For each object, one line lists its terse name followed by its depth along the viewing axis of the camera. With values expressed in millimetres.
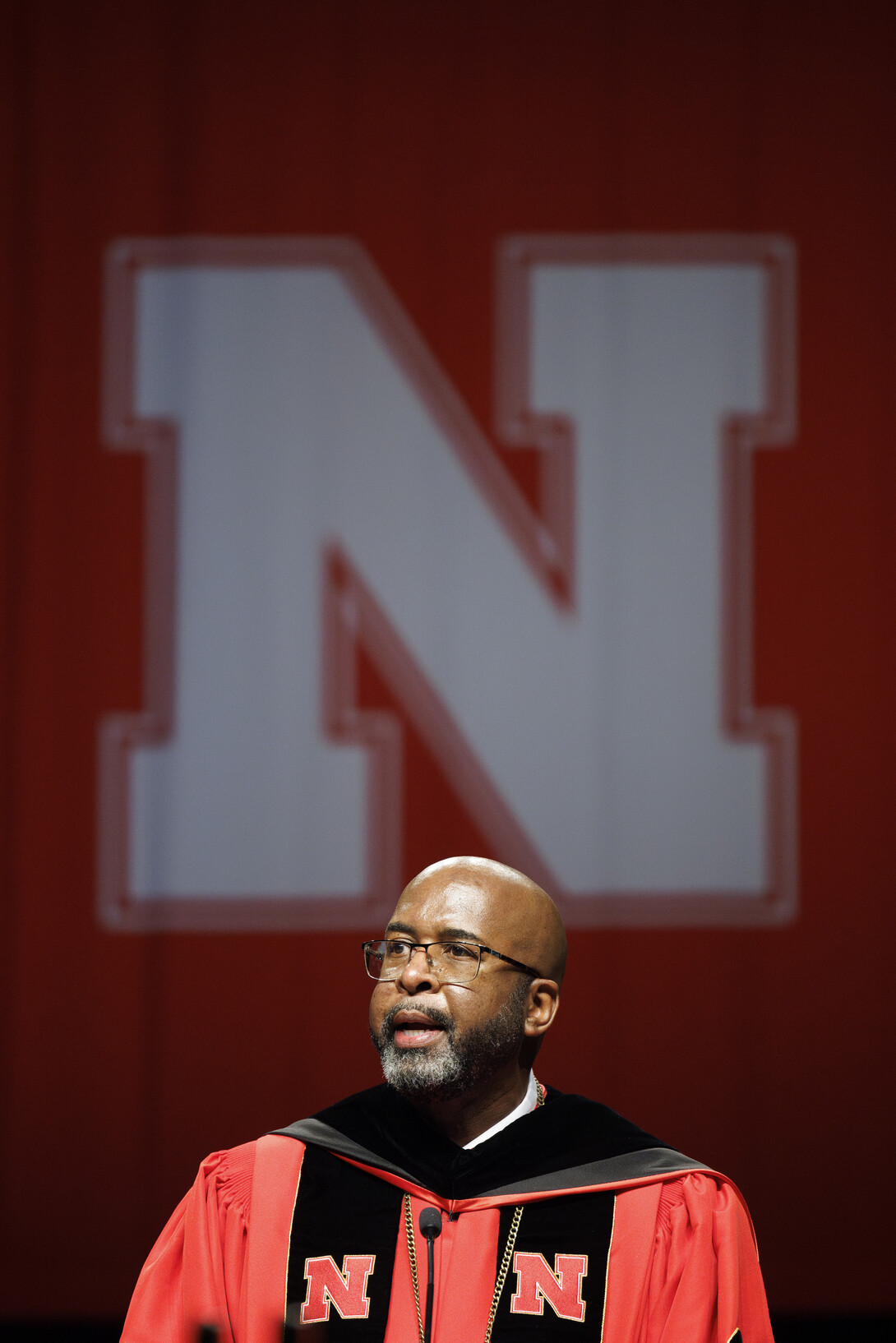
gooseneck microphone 11915
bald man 11913
